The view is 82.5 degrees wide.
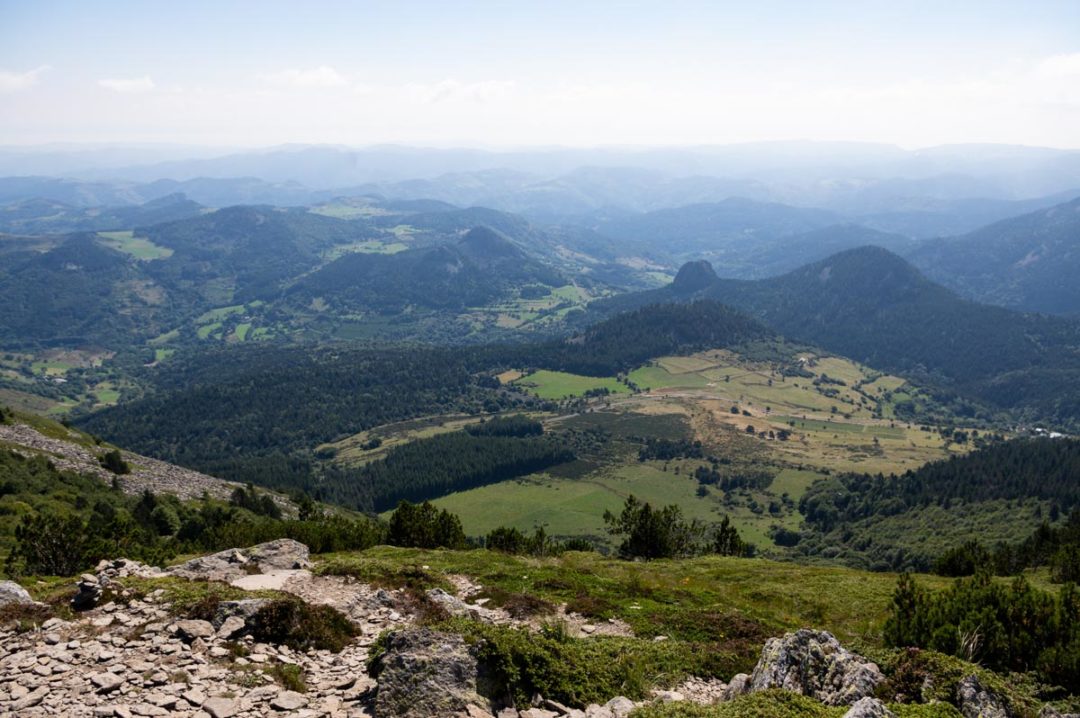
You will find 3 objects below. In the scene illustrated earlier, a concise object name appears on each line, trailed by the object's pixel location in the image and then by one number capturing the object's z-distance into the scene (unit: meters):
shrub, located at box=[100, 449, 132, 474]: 114.00
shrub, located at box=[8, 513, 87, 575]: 44.16
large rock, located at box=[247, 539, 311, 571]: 41.50
